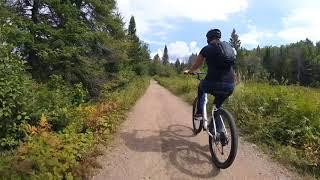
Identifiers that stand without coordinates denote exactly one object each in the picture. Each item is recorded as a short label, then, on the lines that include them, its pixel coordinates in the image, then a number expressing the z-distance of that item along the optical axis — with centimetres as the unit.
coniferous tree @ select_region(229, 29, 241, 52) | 5731
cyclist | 336
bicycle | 307
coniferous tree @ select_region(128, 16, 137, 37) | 4286
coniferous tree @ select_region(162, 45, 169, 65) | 9986
